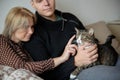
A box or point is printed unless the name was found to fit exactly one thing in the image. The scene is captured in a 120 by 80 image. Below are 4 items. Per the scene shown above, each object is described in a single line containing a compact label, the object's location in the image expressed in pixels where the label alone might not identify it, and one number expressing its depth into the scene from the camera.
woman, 1.46
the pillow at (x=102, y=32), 2.23
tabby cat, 1.56
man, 1.57
